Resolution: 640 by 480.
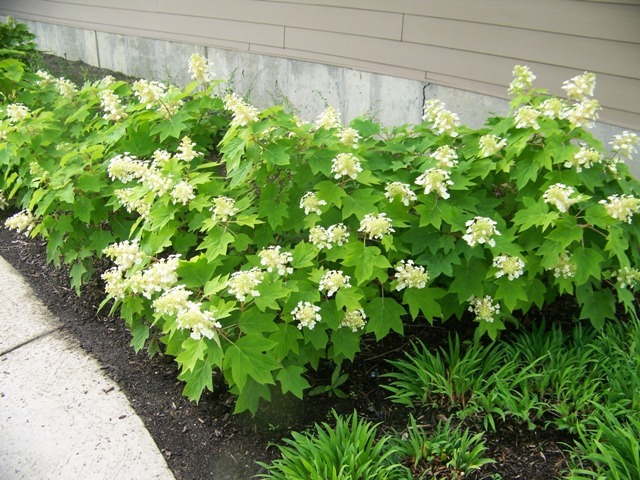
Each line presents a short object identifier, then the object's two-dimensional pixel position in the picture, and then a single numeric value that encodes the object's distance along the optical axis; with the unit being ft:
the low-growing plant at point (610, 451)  8.00
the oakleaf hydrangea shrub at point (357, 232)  9.37
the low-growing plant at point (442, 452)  8.70
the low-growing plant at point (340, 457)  8.48
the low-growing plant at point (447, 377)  9.91
